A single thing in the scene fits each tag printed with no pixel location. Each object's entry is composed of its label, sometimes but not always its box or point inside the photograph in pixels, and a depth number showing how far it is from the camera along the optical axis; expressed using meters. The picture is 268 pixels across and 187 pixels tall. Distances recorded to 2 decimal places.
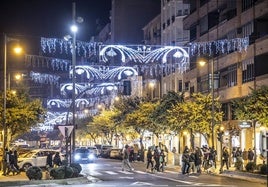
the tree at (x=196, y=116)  57.81
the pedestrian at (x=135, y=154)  72.18
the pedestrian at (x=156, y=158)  47.00
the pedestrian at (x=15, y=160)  40.34
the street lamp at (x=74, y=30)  35.16
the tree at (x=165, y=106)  66.69
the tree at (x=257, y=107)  42.75
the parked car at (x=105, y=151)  83.31
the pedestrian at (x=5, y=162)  40.03
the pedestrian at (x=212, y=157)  47.59
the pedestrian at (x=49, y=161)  43.09
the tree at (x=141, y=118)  78.88
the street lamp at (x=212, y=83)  48.97
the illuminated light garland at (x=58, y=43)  39.31
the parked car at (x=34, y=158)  45.72
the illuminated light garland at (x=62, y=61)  56.05
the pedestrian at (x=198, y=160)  44.09
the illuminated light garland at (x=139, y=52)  37.28
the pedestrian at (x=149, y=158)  47.50
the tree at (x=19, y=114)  53.72
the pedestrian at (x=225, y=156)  47.16
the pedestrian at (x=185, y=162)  42.75
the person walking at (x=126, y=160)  47.28
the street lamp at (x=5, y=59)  42.24
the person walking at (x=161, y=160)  47.31
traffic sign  33.62
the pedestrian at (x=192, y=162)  43.44
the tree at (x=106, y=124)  99.57
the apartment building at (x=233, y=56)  58.06
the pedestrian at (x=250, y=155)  50.38
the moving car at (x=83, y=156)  64.31
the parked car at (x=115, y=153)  78.59
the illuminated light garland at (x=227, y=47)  56.53
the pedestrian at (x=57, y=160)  42.84
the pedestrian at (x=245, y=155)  51.78
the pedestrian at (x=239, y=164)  42.57
